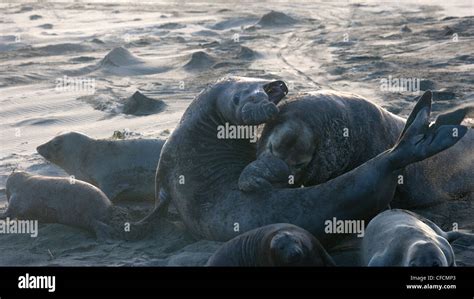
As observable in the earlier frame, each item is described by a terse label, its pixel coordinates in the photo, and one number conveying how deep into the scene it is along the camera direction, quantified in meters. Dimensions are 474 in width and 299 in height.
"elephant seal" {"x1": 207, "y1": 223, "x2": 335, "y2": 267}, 5.33
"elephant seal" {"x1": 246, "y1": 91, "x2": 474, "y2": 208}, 6.67
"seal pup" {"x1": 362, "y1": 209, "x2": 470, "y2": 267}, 5.16
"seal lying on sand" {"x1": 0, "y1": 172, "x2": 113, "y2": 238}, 7.45
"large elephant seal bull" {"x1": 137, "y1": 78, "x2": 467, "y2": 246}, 6.28
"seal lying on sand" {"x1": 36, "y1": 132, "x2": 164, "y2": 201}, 8.61
